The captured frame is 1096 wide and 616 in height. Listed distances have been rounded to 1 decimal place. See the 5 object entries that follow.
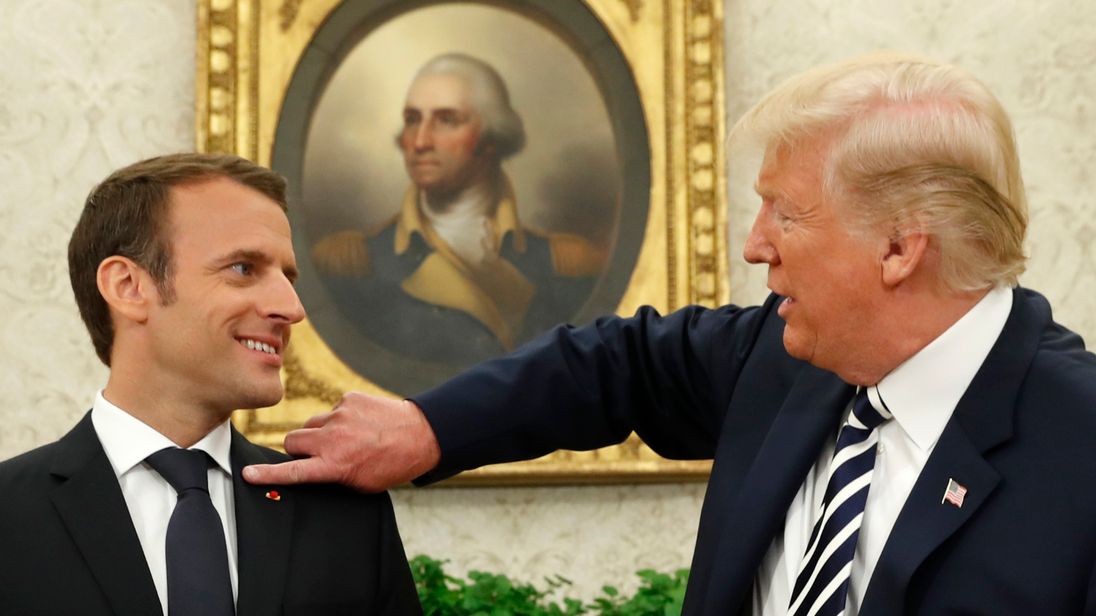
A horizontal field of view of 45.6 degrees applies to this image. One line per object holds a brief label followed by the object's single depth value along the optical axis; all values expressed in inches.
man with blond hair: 72.2
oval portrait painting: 152.5
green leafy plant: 129.1
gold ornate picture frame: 151.8
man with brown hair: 79.5
